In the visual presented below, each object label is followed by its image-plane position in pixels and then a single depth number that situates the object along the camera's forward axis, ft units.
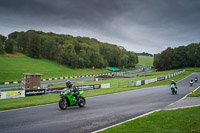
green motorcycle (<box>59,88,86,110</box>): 40.80
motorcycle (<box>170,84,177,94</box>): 71.36
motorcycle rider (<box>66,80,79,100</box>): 42.31
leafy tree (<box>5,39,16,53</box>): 262.55
